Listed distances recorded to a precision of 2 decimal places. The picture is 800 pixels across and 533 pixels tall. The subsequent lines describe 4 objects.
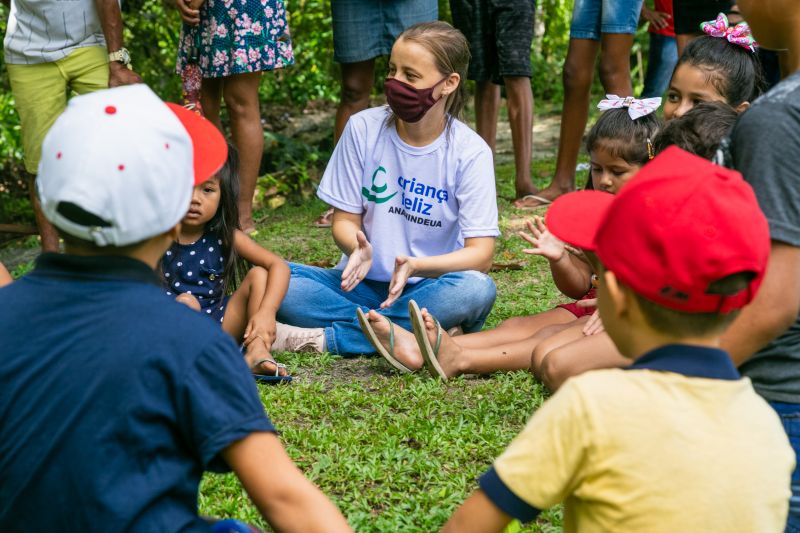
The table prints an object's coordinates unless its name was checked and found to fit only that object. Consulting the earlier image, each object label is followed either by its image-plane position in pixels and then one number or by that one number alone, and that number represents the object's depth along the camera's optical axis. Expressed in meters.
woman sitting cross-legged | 3.88
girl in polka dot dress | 3.71
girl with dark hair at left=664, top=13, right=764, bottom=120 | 3.73
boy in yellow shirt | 1.55
